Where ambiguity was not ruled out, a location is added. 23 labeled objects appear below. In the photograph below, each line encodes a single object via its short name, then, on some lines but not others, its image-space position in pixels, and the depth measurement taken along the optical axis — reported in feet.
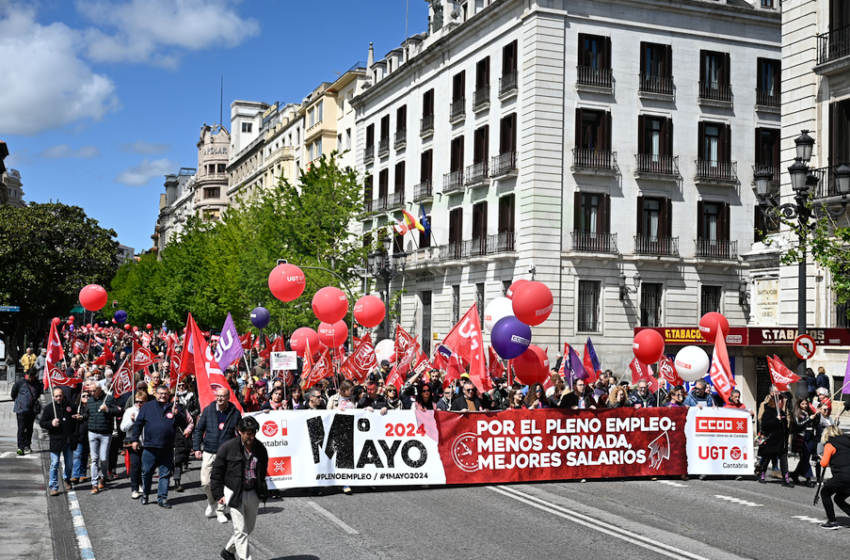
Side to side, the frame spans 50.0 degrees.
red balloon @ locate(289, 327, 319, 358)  82.23
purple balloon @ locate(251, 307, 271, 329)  105.60
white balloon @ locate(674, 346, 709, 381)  61.77
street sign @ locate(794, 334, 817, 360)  59.21
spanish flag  142.51
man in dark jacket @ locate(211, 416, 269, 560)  30.07
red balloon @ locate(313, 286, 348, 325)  72.69
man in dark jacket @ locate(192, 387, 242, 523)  42.27
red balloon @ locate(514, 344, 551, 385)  61.67
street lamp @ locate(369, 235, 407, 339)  108.78
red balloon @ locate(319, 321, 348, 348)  78.43
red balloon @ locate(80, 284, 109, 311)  92.17
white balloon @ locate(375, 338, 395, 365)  94.22
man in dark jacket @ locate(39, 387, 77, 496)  46.62
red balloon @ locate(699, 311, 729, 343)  70.04
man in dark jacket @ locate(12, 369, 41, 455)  59.52
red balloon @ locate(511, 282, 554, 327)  57.62
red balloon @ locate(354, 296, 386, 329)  78.33
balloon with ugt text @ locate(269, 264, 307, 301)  72.74
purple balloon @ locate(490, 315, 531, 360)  56.49
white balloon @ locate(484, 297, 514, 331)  67.41
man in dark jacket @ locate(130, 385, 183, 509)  42.96
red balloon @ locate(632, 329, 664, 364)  66.54
